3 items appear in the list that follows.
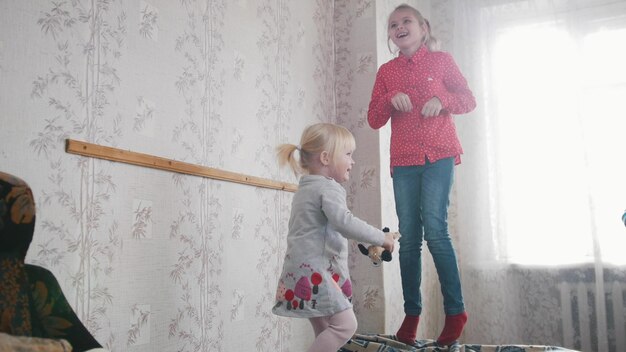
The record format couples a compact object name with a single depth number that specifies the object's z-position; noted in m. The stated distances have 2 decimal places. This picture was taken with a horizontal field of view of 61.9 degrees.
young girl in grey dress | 1.63
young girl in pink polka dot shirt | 2.09
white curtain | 2.89
